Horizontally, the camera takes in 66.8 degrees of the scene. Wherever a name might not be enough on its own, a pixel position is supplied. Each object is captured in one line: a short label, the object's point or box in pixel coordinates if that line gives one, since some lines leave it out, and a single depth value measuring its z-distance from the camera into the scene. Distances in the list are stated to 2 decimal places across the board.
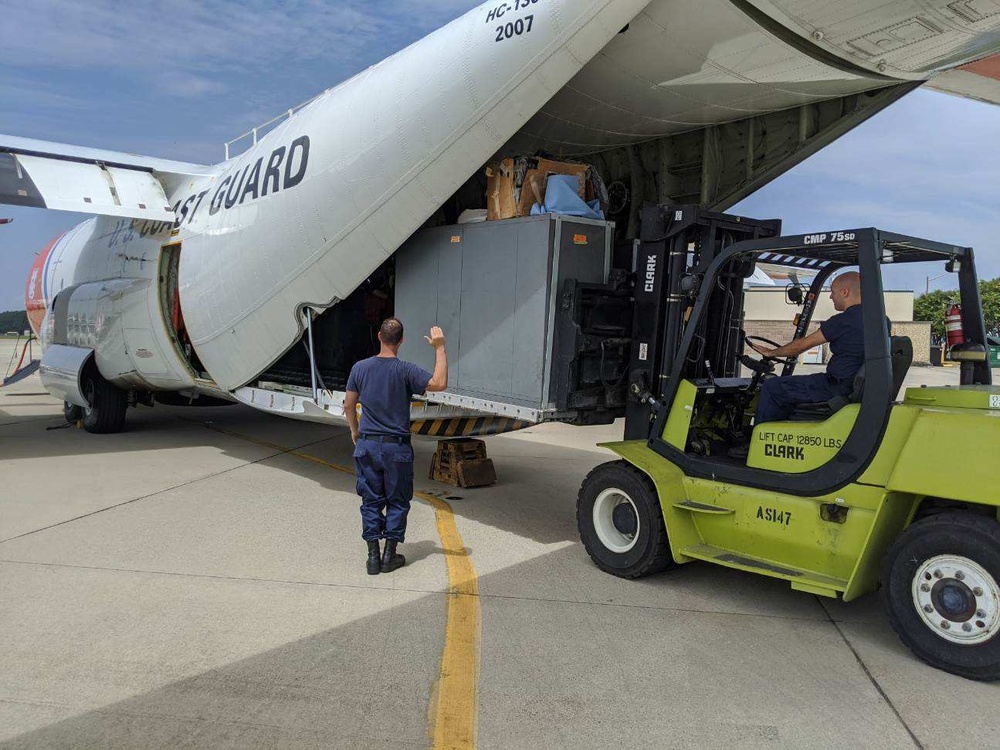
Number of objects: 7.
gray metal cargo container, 5.81
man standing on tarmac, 5.36
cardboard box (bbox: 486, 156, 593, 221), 6.22
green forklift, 3.98
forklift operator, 4.73
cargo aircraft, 5.38
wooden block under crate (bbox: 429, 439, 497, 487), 8.27
